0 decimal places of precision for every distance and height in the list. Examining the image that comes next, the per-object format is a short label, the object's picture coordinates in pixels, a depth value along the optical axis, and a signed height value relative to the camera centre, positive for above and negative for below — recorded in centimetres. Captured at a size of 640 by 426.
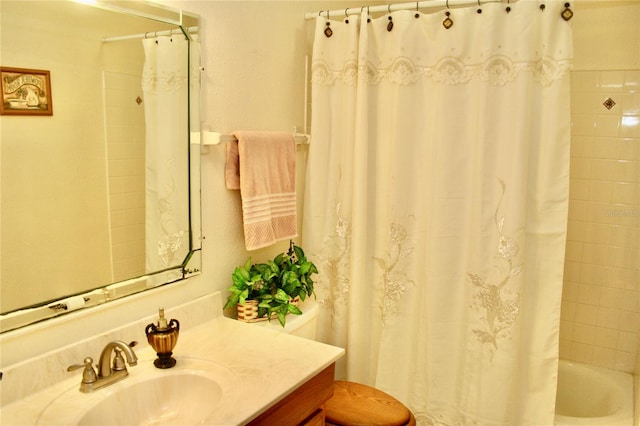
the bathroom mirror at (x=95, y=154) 118 -1
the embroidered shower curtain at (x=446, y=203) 176 -18
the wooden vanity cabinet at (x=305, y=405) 128 -68
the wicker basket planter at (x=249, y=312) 180 -57
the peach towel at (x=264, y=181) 179 -11
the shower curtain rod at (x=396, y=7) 181 +55
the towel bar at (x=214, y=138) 168 +4
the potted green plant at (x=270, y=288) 180 -50
